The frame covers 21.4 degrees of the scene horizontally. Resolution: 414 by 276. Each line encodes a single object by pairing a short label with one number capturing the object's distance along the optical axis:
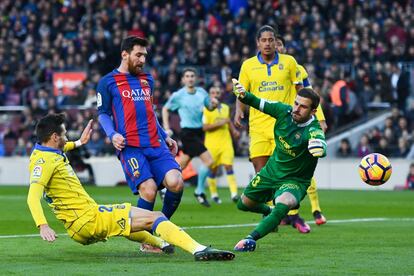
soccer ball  12.11
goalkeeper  11.26
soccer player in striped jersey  11.46
